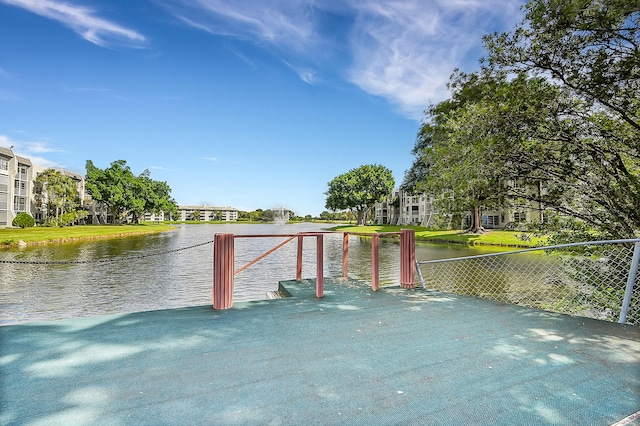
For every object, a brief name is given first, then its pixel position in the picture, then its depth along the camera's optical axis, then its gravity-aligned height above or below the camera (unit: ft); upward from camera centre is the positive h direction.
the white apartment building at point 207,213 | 480.40 +9.23
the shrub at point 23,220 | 111.96 -1.44
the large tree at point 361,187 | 169.07 +18.22
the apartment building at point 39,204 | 141.59 +5.66
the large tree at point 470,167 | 21.57 +3.94
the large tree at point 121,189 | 163.84 +15.37
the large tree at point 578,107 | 17.49 +7.15
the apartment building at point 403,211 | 184.44 +6.75
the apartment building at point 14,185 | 118.93 +12.49
